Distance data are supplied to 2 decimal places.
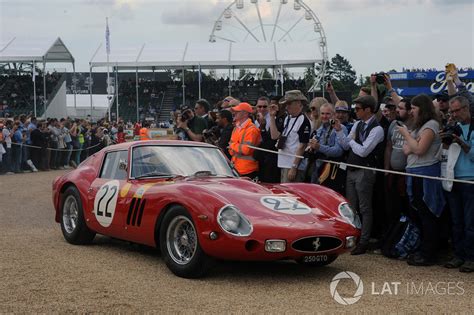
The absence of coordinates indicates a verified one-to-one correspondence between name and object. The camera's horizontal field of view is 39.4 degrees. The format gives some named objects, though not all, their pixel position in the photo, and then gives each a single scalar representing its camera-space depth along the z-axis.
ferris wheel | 52.34
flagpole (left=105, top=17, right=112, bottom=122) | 43.38
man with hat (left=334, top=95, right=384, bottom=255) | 8.02
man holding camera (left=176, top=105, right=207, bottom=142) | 10.54
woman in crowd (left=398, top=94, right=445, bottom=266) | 7.29
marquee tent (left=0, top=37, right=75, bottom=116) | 37.44
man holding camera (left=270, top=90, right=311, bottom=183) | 8.63
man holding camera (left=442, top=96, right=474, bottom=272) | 6.90
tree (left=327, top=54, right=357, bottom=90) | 151.34
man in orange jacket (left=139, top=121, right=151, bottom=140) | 11.33
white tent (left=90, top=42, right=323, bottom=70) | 40.16
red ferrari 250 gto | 6.12
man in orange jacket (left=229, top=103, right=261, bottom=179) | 9.21
